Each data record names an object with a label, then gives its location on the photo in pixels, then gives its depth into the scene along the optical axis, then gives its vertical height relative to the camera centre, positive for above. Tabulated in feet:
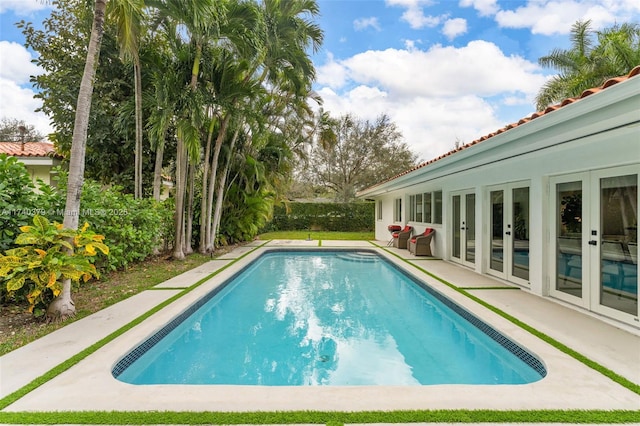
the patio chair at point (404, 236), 45.01 -2.61
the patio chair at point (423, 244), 37.47 -3.06
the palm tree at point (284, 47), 32.14 +17.13
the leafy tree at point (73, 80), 32.48 +13.62
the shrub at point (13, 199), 14.47 +0.78
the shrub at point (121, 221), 21.27 -0.35
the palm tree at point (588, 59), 47.91 +25.66
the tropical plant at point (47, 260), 13.12 -1.82
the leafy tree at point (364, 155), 93.45 +17.59
